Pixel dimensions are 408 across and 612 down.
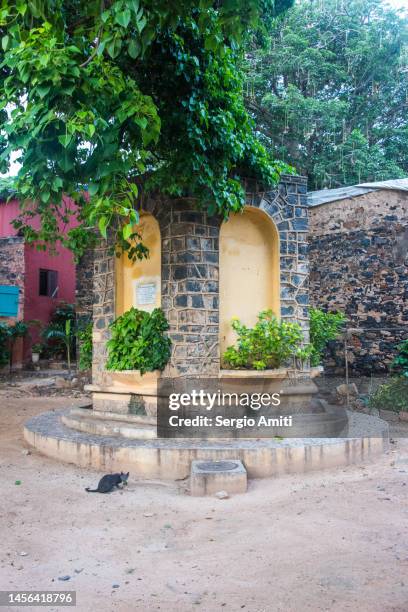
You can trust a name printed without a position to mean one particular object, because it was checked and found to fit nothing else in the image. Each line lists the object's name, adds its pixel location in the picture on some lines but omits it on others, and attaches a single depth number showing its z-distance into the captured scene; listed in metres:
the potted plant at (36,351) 15.38
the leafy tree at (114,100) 3.71
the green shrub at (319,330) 7.17
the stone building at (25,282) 15.37
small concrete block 4.66
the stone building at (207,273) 6.15
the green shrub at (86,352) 7.55
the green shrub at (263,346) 6.18
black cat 4.79
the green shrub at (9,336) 14.34
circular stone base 5.21
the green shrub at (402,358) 9.15
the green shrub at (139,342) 6.11
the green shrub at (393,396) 8.64
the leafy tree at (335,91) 14.86
